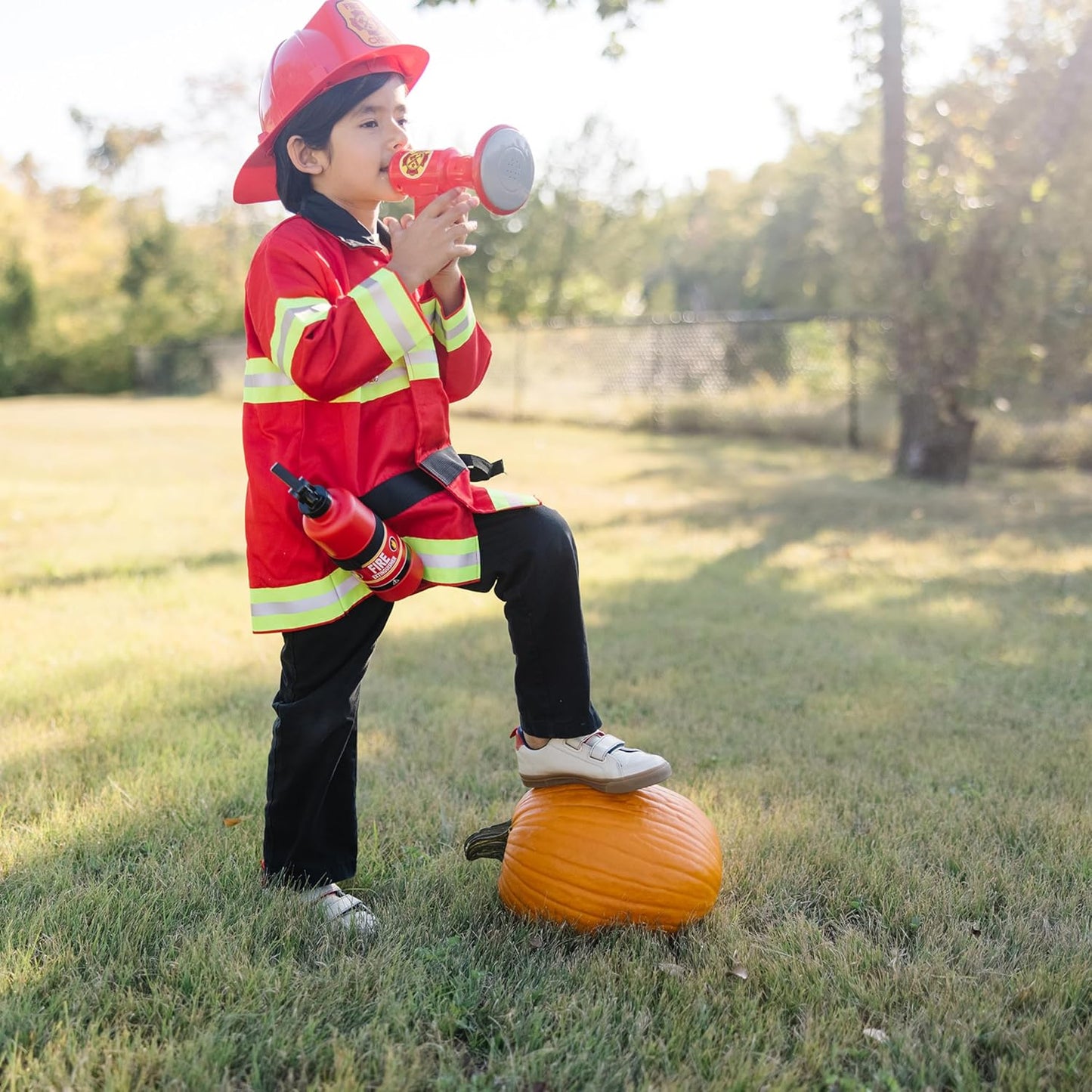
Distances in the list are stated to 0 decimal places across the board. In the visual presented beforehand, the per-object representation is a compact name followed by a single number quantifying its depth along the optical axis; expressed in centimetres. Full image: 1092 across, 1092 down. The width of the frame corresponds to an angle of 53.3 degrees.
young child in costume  232
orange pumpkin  257
